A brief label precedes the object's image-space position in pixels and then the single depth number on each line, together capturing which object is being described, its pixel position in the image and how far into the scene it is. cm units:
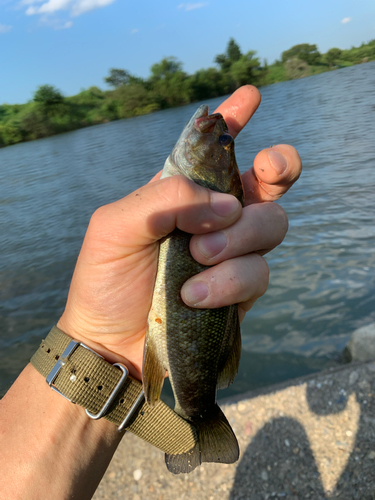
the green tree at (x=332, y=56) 9153
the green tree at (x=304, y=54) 9556
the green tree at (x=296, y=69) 8388
